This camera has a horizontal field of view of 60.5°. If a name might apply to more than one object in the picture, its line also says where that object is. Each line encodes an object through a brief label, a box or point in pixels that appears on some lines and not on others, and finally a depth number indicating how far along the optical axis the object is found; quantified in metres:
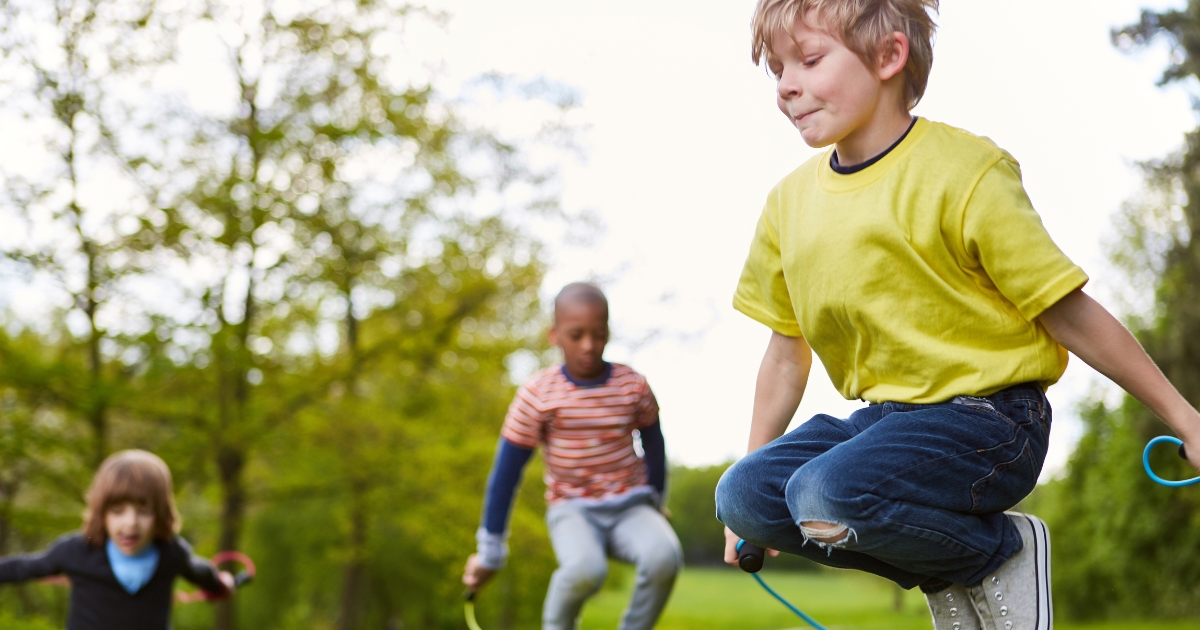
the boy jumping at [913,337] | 1.78
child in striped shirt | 3.79
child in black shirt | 3.96
